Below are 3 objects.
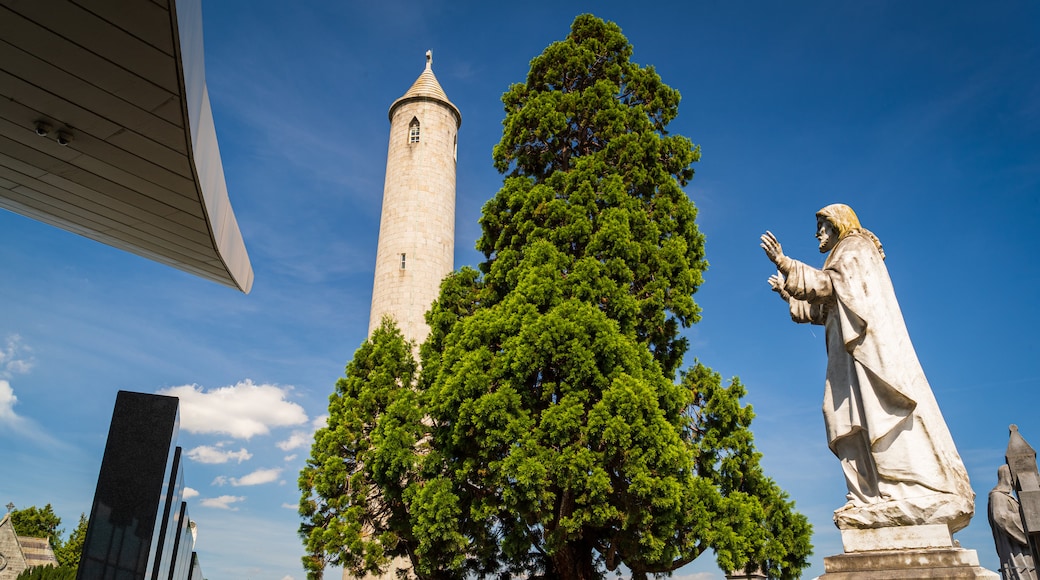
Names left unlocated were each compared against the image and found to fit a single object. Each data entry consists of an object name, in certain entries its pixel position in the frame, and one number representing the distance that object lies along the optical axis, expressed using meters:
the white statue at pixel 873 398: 4.00
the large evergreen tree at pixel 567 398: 8.95
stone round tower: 19.31
